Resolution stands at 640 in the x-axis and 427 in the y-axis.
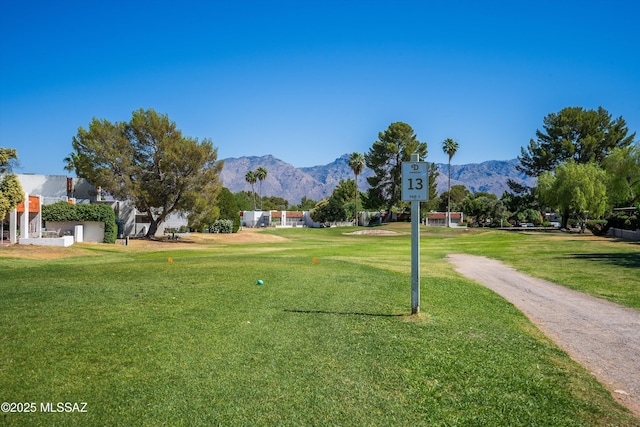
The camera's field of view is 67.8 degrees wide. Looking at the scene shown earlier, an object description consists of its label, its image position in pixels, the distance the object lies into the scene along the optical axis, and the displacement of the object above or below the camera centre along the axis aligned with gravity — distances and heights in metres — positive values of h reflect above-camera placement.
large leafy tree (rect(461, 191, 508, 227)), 105.12 +0.68
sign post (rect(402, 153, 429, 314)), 9.50 +0.50
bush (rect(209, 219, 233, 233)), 66.31 -1.95
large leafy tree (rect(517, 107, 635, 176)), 79.62 +13.20
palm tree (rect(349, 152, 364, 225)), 110.50 +11.87
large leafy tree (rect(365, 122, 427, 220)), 96.69 +11.31
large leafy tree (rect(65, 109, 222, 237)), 51.25 +5.53
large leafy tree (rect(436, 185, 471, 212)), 138.00 +5.14
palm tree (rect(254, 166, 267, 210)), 132.50 +11.19
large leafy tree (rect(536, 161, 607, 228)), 56.22 +2.89
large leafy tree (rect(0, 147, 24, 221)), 31.25 +1.34
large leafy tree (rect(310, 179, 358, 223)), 104.00 +0.66
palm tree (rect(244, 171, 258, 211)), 135.01 +10.25
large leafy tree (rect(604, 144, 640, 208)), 52.88 +4.40
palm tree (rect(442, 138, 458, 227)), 106.70 +15.01
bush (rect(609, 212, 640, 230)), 44.25 -0.81
